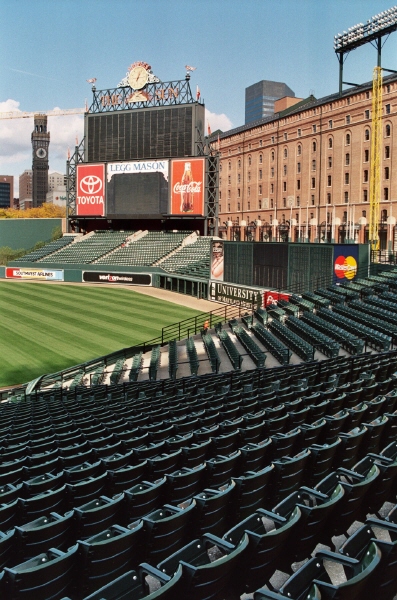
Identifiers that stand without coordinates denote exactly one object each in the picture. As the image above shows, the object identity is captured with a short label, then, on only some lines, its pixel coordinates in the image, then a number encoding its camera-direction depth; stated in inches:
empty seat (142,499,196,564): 185.0
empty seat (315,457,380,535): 203.2
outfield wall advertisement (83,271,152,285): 2354.8
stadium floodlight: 2331.4
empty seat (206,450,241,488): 260.7
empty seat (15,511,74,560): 189.6
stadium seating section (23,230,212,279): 2373.3
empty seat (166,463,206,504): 243.4
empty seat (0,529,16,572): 186.5
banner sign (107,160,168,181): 2650.1
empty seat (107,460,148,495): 264.6
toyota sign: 2778.1
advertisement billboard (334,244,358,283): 1327.5
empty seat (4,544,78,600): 151.4
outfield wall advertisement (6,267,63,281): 2583.7
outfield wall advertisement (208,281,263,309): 1599.9
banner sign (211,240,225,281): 1871.3
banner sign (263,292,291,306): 1441.9
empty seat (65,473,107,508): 248.4
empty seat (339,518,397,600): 141.6
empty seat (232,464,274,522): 226.1
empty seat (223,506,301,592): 164.1
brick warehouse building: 2486.5
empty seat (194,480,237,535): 206.2
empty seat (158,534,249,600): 142.9
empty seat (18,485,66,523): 229.8
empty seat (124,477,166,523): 222.2
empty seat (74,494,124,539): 203.2
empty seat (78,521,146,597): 168.4
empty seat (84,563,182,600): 137.6
